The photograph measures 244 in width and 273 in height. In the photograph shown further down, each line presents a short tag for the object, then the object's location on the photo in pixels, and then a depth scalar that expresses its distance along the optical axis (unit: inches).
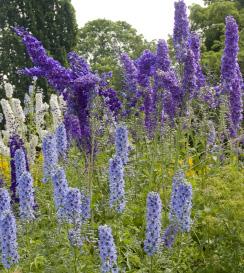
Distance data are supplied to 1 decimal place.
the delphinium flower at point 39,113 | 342.9
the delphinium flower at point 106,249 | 145.6
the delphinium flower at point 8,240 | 155.5
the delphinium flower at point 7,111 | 267.6
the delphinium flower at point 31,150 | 279.7
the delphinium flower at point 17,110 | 321.8
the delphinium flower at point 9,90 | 369.1
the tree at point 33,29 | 917.2
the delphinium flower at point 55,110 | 316.5
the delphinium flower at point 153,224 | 155.0
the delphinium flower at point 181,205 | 167.6
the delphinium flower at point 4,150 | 330.3
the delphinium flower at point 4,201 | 173.9
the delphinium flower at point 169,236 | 175.9
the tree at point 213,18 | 905.5
